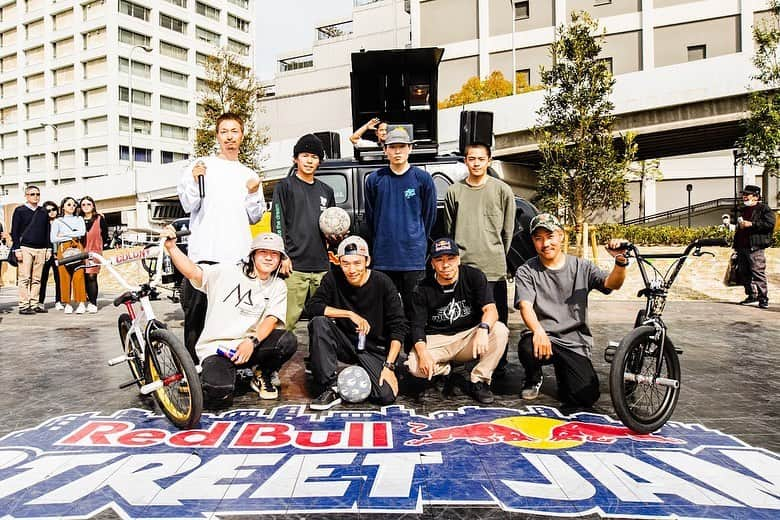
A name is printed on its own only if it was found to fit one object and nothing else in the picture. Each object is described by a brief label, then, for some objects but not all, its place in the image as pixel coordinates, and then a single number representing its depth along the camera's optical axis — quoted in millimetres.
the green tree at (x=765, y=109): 14251
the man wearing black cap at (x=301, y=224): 5199
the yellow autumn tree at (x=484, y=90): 36656
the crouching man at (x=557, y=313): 4422
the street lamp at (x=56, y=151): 60438
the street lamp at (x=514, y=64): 36356
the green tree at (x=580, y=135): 13500
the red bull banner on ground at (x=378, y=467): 2812
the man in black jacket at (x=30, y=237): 9938
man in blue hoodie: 5066
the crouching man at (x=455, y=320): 4590
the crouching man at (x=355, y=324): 4523
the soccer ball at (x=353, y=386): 4496
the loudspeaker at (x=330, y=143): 8180
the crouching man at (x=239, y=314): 4320
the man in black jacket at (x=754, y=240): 9906
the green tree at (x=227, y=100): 22047
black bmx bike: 3762
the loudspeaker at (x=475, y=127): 6398
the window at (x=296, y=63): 58344
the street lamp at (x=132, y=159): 32594
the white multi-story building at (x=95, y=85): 58031
